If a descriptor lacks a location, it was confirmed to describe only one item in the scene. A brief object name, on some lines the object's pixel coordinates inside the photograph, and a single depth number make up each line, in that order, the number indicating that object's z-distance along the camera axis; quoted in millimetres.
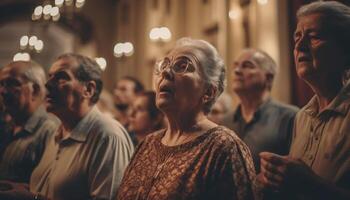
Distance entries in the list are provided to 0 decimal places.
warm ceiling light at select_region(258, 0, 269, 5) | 5505
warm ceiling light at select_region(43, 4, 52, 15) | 4542
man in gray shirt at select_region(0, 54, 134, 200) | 2885
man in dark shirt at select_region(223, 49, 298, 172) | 3633
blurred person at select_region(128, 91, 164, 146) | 4227
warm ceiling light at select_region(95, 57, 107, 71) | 9188
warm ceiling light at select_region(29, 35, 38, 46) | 4953
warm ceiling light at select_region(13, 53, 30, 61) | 5578
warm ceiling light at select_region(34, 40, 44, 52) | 5268
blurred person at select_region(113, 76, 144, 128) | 5781
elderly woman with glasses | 2182
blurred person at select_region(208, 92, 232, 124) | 4967
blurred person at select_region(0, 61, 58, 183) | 3516
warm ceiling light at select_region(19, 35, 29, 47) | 5308
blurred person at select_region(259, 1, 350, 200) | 2014
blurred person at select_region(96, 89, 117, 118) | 5995
